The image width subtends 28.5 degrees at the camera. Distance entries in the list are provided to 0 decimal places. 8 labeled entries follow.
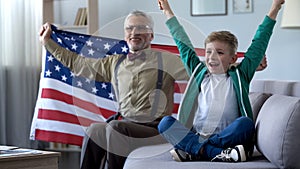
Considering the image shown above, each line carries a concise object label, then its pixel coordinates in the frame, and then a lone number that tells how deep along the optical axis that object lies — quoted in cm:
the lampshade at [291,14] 329
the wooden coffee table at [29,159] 239
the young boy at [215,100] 223
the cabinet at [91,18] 417
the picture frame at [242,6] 385
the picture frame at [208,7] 396
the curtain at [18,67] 409
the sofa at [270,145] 200
